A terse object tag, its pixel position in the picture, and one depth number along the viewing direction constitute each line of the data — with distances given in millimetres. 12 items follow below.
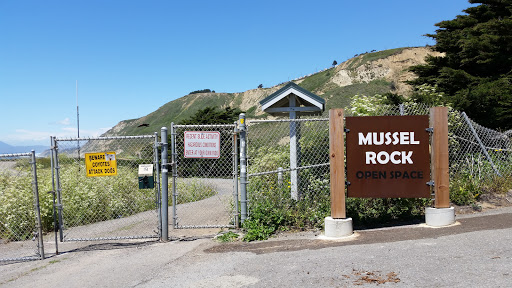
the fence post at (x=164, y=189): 6441
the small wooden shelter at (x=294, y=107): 7984
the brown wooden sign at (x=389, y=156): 6195
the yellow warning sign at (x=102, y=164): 6520
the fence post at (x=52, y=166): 6323
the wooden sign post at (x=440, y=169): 6113
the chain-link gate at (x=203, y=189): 6656
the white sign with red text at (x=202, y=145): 6645
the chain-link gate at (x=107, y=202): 7970
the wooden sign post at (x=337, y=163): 6074
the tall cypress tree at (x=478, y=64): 12875
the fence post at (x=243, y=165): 6637
